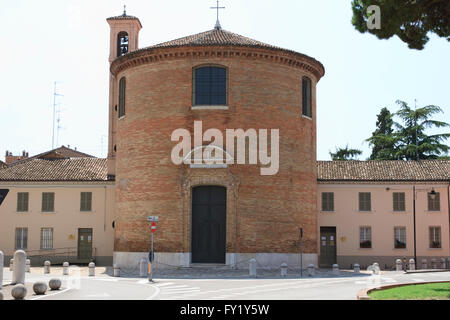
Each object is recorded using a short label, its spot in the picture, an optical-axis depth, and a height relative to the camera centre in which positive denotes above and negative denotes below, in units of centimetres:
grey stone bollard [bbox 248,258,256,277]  2831 -174
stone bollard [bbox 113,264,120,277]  2888 -199
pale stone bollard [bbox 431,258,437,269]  3864 -206
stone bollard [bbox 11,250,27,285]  2141 -135
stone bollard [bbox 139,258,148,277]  2775 -174
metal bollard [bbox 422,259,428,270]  3891 -209
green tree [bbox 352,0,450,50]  1945 +654
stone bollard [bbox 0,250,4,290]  1979 -125
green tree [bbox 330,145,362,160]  6425 +749
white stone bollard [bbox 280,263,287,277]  2868 -180
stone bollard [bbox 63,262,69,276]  3066 -199
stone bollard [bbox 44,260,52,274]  3178 -200
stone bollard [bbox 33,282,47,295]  1909 -180
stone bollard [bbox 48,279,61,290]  2066 -182
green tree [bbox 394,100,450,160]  5488 +794
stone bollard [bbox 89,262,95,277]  2950 -195
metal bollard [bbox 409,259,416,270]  3550 -191
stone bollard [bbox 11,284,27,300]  1712 -172
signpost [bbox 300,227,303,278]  3162 -61
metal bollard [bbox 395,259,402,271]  3529 -197
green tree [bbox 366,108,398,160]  5722 +781
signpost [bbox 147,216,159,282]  2721 +15
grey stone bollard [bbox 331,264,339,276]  3053 -195
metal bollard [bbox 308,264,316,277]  2922 -187
